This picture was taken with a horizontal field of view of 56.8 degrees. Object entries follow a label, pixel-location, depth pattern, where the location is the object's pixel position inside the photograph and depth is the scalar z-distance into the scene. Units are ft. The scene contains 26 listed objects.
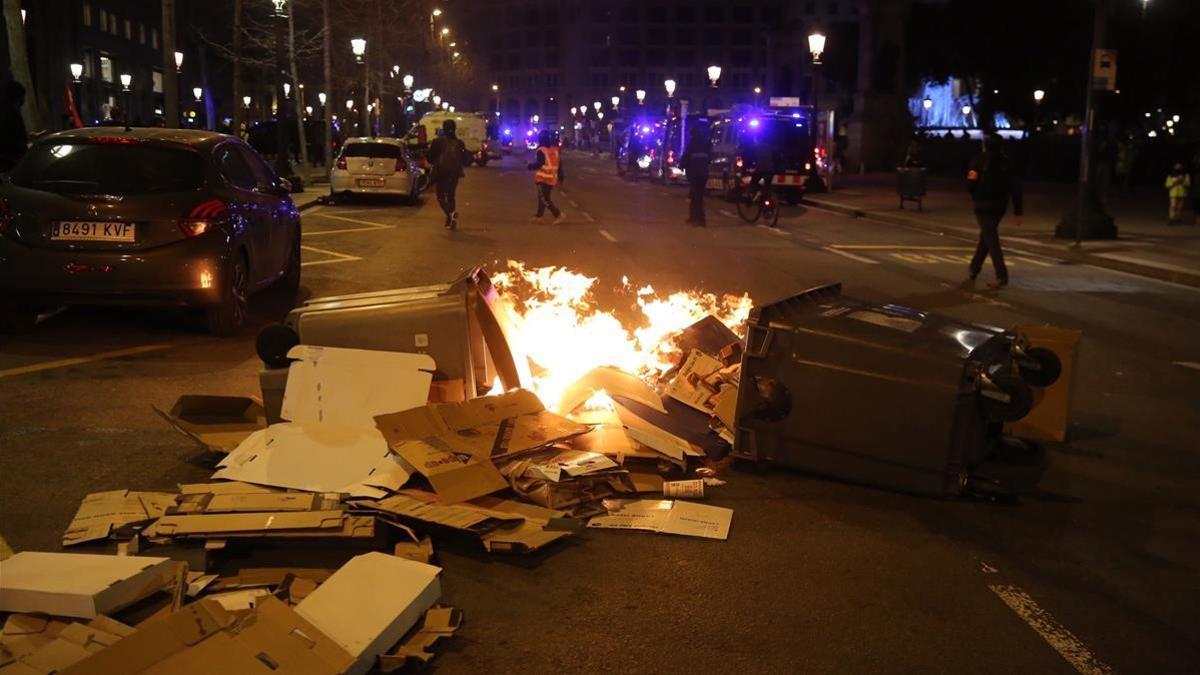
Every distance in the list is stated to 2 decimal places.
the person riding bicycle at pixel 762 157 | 102.01
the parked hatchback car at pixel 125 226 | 29.19
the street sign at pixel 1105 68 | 64.13
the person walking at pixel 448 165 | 65.82
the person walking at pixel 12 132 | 45.57
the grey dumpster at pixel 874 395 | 18.53
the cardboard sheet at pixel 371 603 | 12.33
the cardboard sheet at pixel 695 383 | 21.90
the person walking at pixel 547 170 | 71.36
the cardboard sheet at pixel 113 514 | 15.60
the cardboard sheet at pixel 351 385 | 19.43
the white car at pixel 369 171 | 88.89
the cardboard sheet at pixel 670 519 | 17.46
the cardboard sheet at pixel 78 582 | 12.56
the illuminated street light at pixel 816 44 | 97.60
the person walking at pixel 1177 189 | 80.18
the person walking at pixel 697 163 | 72.23
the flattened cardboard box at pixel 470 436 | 17.39
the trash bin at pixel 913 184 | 94.22
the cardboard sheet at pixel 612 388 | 21.31
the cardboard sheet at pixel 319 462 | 17.25
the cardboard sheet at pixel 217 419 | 19.57
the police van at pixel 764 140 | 108.68
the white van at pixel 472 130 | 186.30
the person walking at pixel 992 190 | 46.62
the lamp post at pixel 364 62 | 131.85
